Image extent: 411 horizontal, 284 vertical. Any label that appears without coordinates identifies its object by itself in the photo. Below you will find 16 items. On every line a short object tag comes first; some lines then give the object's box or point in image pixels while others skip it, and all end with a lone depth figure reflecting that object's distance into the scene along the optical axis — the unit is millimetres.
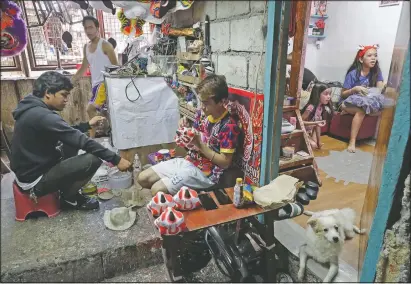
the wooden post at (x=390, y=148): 1071
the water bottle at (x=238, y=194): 1663
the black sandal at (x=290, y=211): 1827
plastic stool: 1963
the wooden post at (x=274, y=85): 1600
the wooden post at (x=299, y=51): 1960
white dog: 1569
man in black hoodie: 1843
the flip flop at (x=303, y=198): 2281
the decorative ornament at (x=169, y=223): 1442
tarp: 3027
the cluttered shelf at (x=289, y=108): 2822
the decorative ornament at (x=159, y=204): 1607
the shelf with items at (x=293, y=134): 2689
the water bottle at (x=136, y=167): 2963
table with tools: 1496
